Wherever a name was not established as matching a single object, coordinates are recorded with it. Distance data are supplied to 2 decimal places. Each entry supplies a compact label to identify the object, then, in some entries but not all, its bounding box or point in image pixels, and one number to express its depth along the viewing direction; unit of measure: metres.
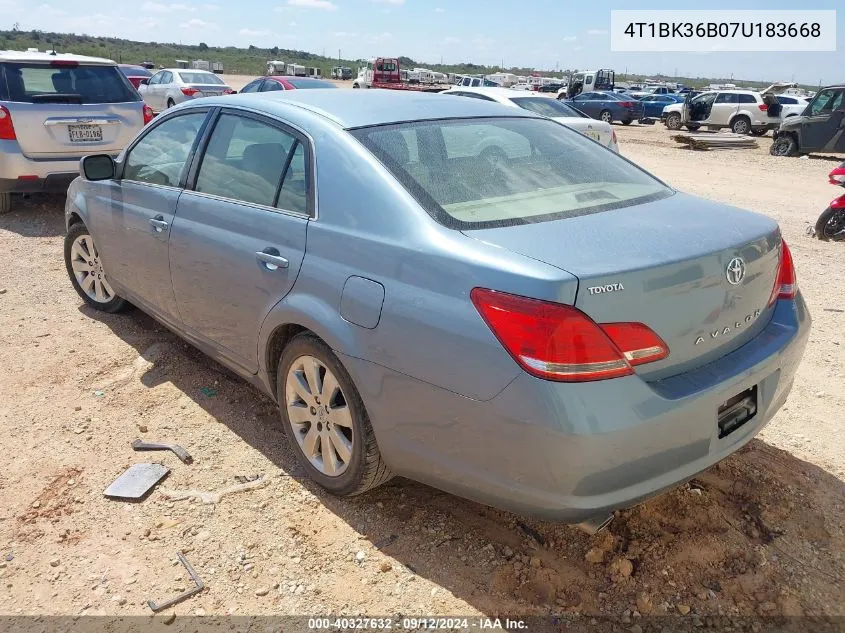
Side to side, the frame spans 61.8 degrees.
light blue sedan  2.22
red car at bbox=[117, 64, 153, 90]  24.66
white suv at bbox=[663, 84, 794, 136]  23.77
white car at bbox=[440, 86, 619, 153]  10.94
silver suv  7.66
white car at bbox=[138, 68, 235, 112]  19.56
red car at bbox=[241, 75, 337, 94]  15.64
